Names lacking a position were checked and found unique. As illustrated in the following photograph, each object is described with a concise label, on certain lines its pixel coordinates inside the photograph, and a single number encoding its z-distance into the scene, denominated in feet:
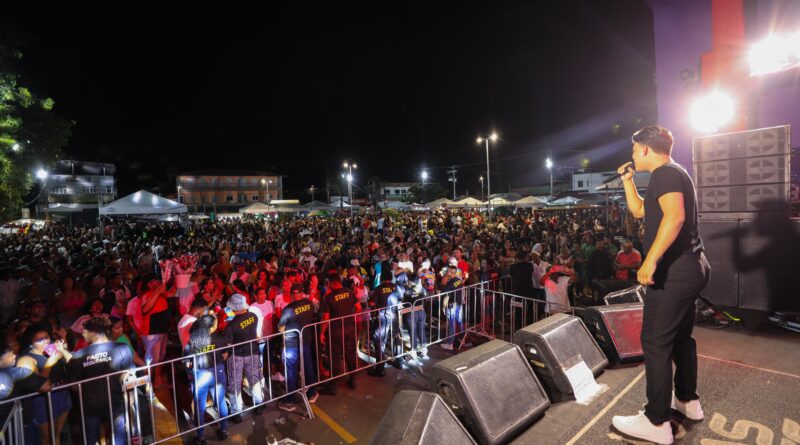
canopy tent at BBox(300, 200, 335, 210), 96.17
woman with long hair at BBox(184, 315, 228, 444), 15.06
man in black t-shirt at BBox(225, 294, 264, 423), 16.34
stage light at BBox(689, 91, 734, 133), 21.38
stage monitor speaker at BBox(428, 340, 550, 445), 9.04
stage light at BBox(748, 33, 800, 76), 19.99
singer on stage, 7.62
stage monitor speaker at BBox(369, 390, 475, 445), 7.09
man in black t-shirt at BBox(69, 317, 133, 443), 13.32
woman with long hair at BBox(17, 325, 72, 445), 13.08
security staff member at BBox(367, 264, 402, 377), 21.16
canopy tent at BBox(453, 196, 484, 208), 97.57
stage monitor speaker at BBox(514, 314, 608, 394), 11.10
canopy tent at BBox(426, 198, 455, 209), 101.03
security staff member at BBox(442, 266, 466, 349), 24.26
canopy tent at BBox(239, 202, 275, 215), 94.94
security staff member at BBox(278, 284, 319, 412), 17.62
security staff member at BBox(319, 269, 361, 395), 19.31
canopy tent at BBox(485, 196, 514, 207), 101.19
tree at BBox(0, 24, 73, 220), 41.09
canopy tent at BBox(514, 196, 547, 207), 91.37
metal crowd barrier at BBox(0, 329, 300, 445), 11.37
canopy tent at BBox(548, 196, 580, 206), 91.25
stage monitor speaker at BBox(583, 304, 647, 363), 12.84
